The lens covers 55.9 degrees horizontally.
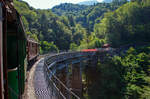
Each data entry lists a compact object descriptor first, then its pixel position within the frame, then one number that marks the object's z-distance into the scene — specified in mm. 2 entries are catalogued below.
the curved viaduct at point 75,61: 18309
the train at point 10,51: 2758
